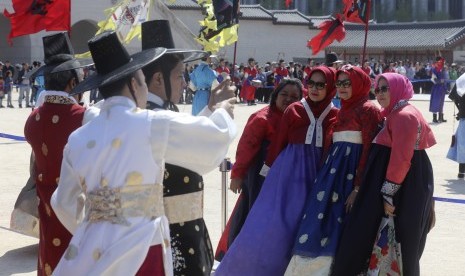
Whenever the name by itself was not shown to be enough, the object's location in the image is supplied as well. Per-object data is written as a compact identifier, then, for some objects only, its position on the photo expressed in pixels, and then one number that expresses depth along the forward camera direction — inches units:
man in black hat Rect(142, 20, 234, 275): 151.1
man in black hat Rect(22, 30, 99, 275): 171.8
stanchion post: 250.8
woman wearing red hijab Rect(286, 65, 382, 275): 199.8
